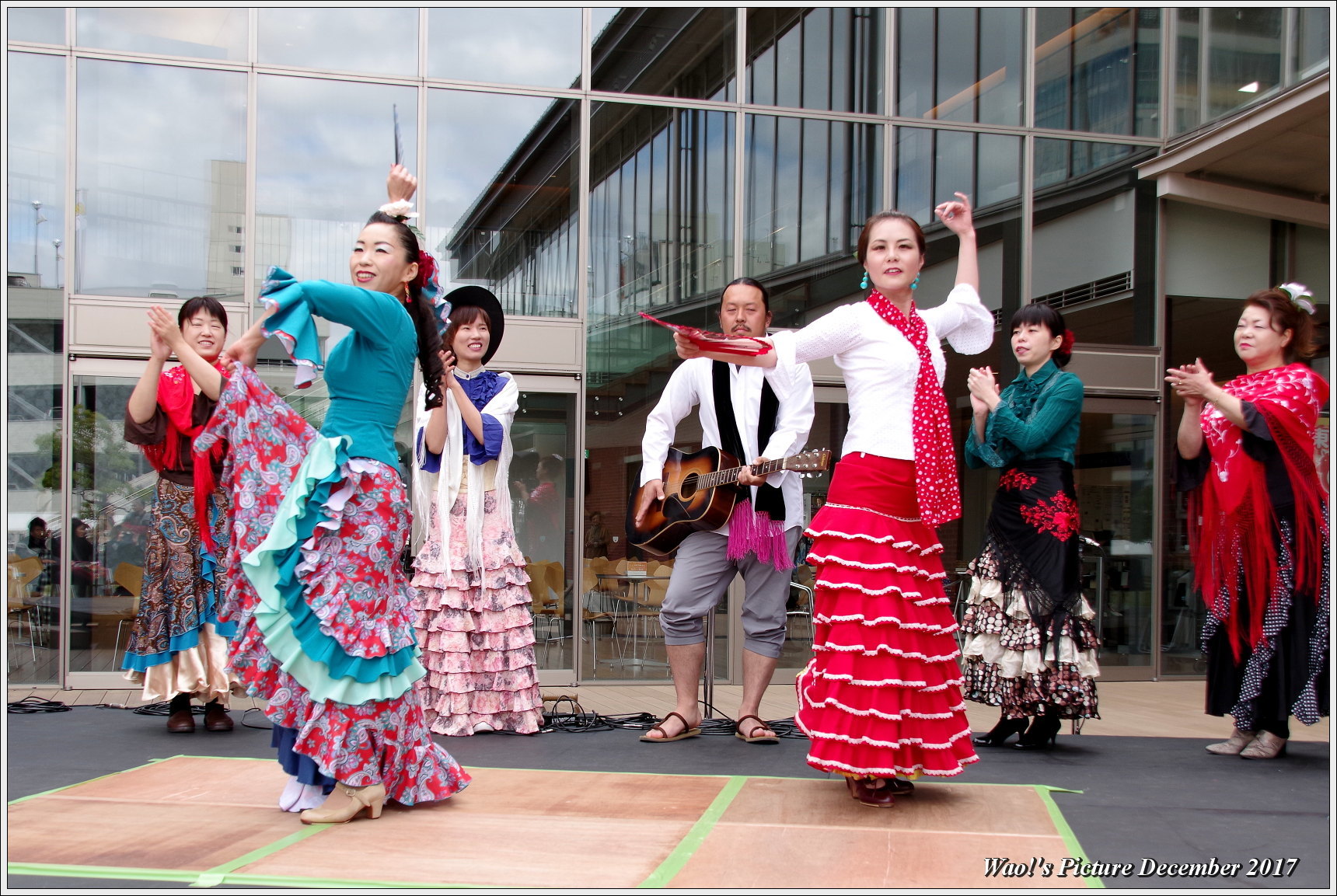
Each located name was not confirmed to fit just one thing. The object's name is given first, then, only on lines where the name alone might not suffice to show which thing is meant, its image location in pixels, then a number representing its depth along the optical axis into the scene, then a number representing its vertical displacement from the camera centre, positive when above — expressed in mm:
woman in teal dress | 3064 -321
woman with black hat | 5031 -521
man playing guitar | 4812 -332
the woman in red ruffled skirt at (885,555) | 3268 -313
